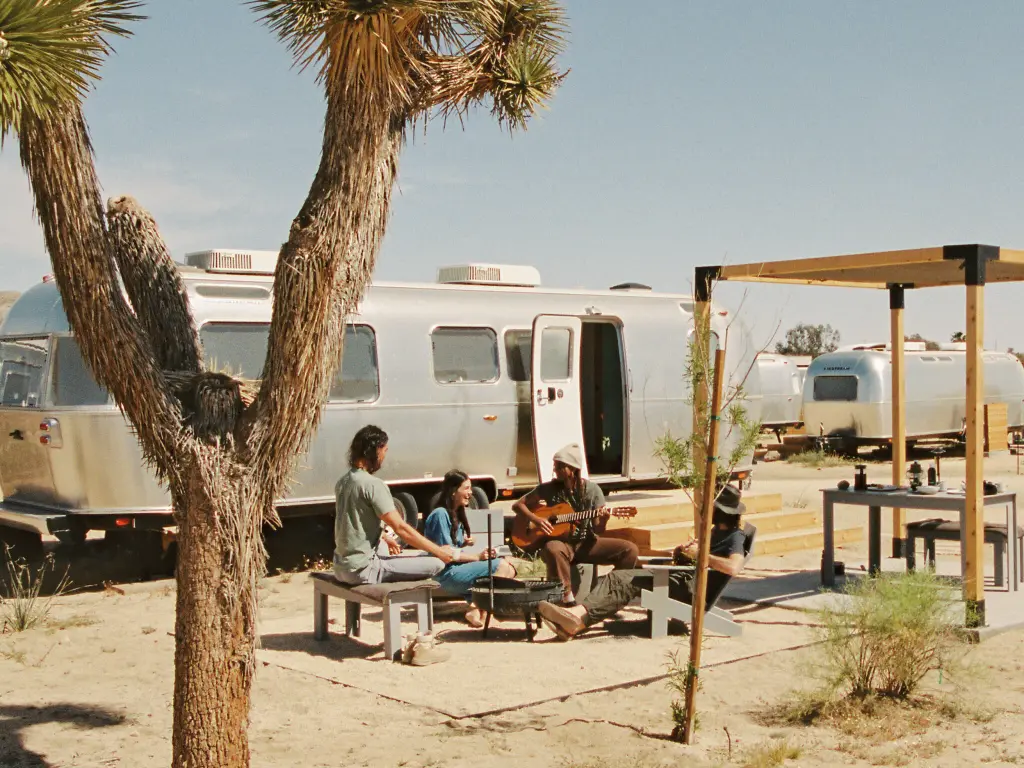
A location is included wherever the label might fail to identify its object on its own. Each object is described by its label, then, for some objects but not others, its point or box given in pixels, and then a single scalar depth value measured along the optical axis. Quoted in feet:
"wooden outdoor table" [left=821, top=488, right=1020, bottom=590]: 28.22
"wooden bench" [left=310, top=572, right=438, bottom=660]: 25.02
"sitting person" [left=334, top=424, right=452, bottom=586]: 25.09
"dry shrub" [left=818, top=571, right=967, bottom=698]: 20.75
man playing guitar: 27.55
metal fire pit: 25.96
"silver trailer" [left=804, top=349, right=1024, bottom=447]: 72.28
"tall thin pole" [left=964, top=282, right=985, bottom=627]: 26.05
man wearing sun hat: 25.99
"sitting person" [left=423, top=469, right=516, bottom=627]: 26.96
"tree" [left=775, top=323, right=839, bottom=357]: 212.02
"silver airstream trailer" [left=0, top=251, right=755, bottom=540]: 32.96
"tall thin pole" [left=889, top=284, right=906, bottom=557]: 35.01
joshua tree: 15.66
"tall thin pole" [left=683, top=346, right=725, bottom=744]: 18.49
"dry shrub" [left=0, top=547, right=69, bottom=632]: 28.02
